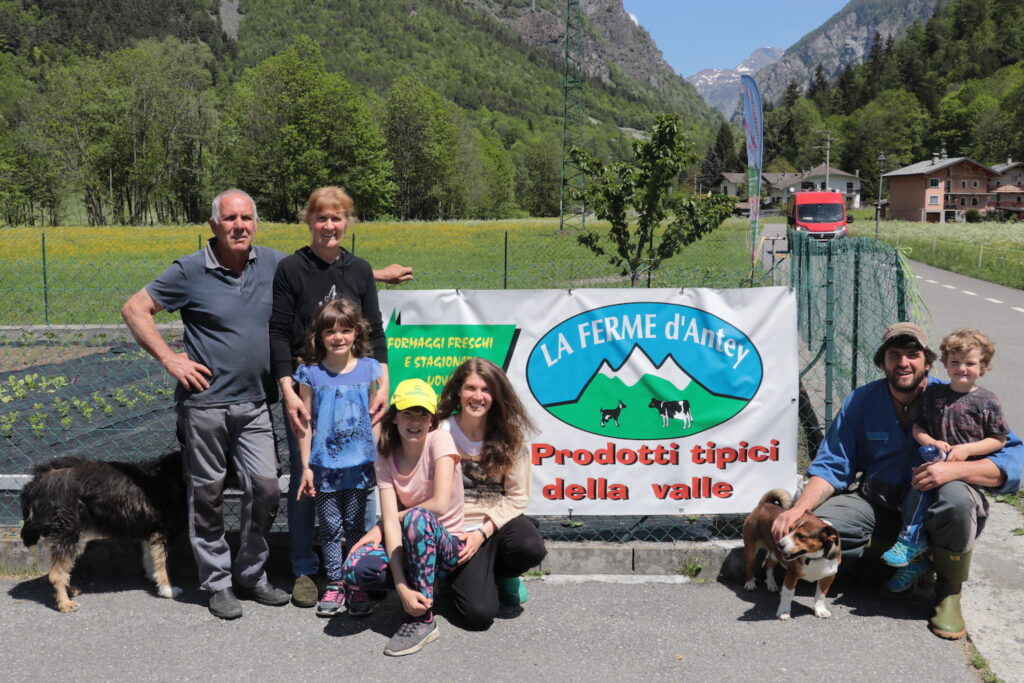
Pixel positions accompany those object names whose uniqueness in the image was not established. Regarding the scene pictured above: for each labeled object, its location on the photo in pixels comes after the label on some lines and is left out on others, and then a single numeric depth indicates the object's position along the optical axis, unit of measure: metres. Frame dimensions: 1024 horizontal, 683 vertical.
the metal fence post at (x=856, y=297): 5.97
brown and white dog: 3.65
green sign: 4.54
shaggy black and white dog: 3.86
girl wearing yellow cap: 3.56
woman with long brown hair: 3.83
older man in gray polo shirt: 3.79
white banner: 4.51
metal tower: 31.22
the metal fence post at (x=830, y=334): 5.30
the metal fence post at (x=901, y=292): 4.92
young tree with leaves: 10.30
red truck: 33.69
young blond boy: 3.71
